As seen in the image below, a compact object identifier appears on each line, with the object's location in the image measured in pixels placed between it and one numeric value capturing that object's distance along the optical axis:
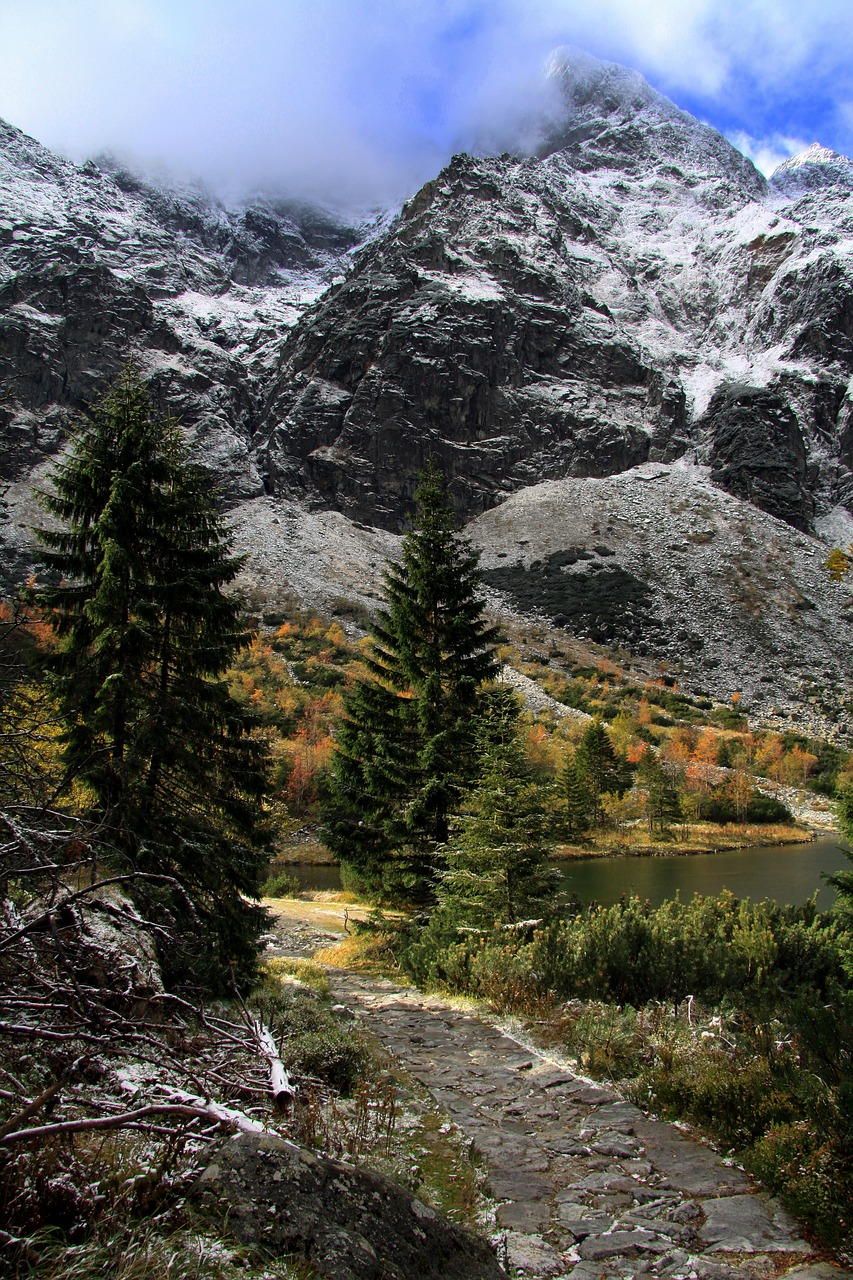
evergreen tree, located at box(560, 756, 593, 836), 47.22
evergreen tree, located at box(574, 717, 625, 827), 52.53
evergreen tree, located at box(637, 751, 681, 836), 51.44
